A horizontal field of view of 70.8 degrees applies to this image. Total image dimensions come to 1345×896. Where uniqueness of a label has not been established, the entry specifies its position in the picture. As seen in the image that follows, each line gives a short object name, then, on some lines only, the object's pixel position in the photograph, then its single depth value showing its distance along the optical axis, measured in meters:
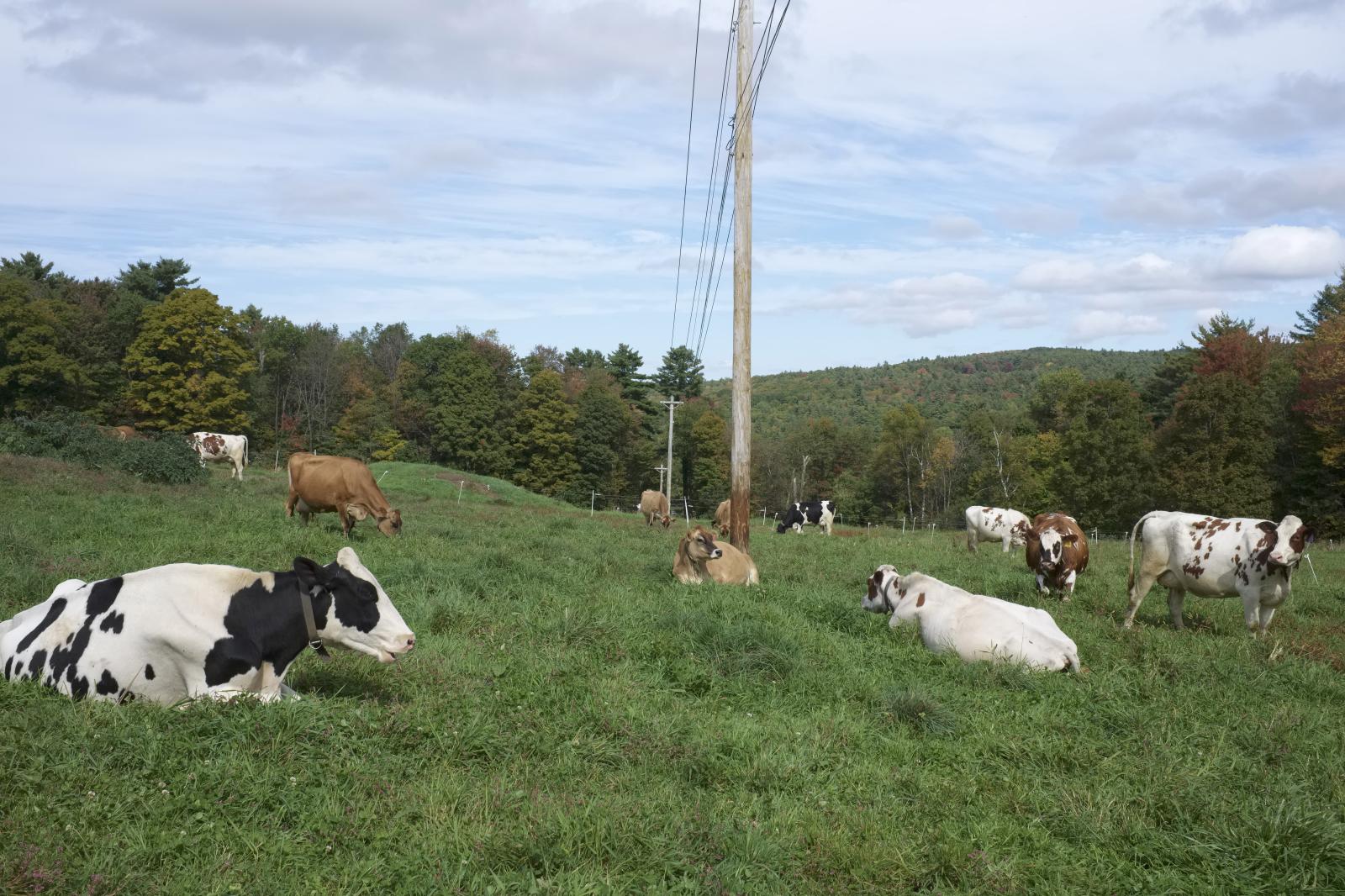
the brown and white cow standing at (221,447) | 35.78
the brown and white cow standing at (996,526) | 23.78
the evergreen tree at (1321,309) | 61.85
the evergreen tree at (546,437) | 72.00
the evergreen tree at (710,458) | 79.88
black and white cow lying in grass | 5.88
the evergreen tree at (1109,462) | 52.78
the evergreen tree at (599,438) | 72.88
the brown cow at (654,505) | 37.12
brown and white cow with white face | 13.58
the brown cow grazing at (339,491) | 17.06
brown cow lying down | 13.52
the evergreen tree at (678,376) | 95.44
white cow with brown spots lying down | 8.80
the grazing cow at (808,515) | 36.44
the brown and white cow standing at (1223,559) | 10.77
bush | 24.72
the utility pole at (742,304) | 14.96
